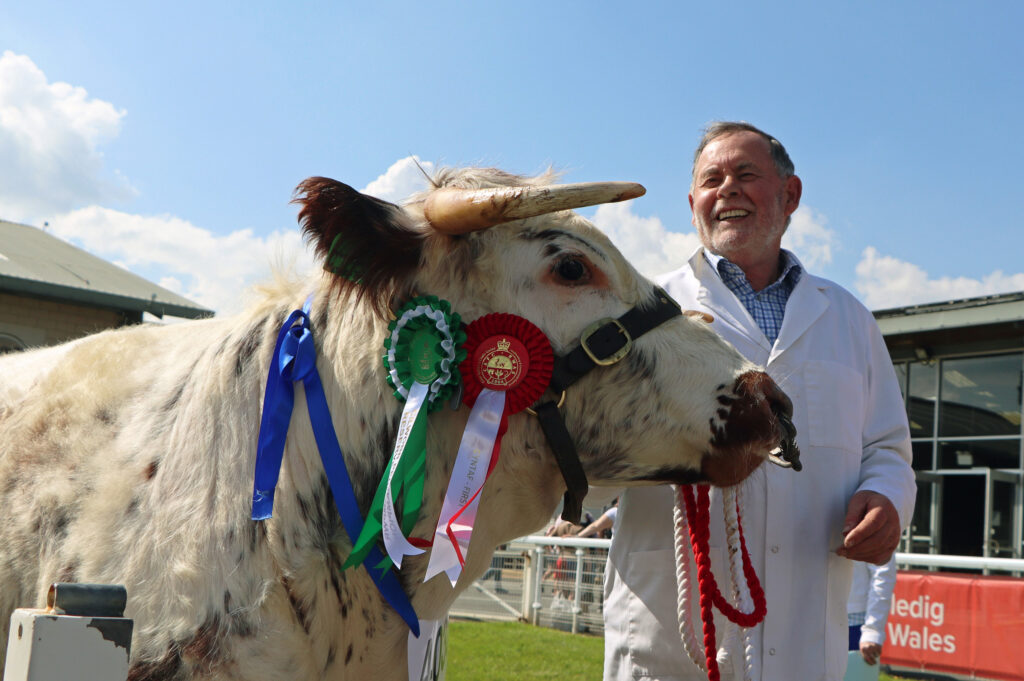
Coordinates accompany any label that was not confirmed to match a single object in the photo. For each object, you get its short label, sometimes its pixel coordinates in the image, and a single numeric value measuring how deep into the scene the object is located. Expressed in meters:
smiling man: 3.02
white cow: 2.02
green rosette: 2.21
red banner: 9.20
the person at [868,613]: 5.98
